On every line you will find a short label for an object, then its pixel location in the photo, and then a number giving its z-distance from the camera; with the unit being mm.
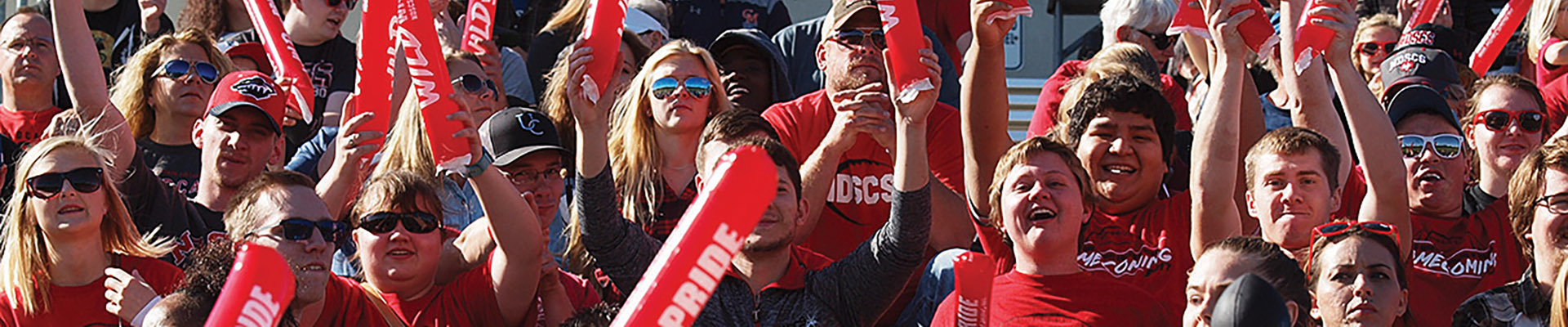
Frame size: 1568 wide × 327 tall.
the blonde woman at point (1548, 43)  15383
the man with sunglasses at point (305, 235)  10437
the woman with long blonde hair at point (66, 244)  10586
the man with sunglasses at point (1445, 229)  11172
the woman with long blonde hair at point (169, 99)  13477
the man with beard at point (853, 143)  11445
